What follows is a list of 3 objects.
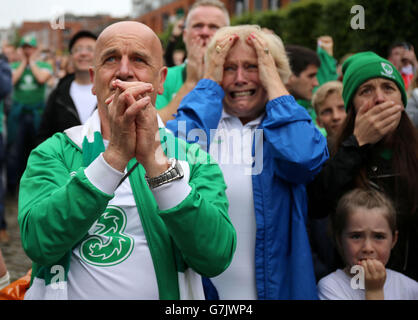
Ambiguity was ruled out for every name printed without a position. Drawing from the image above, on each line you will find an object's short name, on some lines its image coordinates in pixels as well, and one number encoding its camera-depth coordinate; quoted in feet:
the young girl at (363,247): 7.59
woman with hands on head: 7.41
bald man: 5.08
